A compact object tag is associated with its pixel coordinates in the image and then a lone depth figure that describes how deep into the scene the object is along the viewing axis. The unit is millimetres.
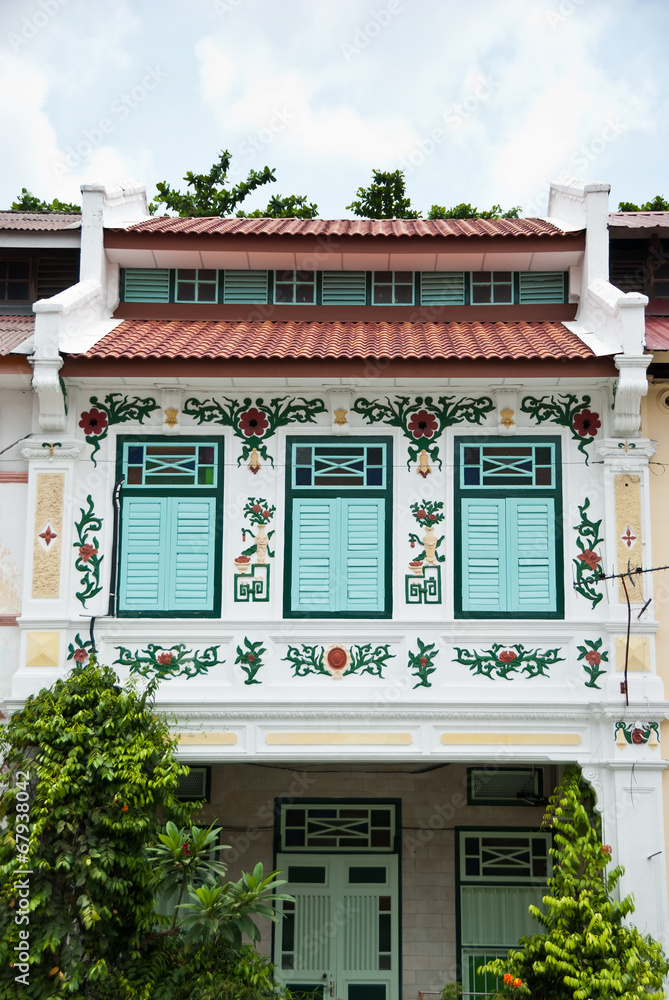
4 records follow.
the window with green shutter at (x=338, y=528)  9477
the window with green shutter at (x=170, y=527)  9484
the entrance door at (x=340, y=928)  10883
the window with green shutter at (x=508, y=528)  9453
